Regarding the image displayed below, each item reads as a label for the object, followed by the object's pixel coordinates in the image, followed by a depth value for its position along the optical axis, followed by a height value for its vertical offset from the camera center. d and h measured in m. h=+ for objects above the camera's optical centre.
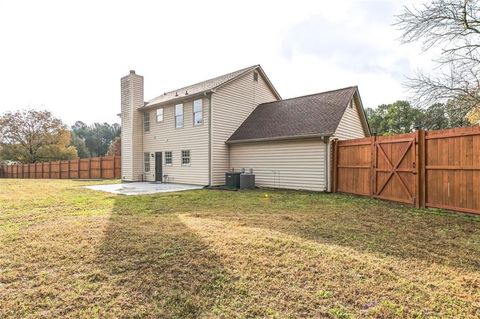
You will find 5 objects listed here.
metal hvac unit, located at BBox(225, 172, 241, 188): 13.40 -0.88
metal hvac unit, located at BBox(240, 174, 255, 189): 13.13 -0.96
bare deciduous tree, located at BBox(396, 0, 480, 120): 9.05 +3.88
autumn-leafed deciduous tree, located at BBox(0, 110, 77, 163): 35.78 +3.08
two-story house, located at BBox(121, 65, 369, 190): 12.02 +1.49
